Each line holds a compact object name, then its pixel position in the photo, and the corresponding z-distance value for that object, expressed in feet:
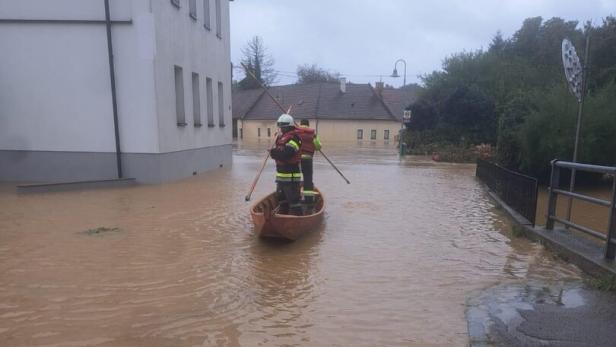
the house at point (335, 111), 156.76
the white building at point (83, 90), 38.91
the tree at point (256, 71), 204.03
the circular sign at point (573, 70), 24.03
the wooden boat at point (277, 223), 21.26
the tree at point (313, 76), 232.53
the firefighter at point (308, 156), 26.43
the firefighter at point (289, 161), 22.82
